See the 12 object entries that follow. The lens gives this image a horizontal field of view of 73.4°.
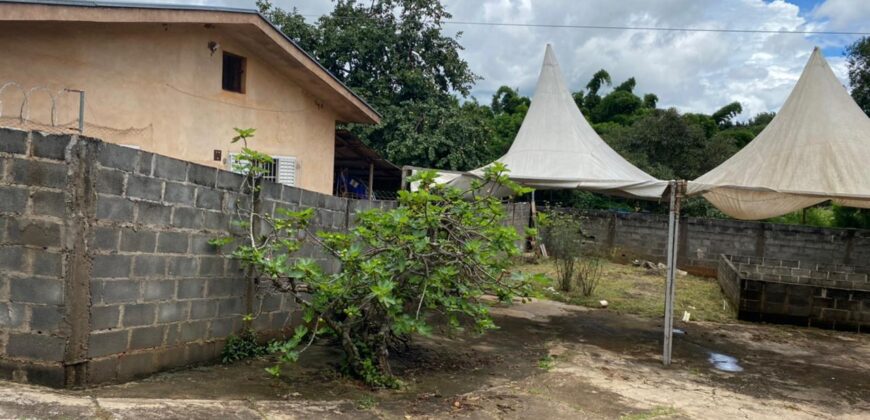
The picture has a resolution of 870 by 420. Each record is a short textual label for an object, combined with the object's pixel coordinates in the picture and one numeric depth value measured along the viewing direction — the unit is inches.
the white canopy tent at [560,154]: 323.9
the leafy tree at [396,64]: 681.6
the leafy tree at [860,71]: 633.0
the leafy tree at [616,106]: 1080.8
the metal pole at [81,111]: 251.4
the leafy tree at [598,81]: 1143.6
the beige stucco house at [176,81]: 262.5
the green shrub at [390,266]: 174.9
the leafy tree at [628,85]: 1143.0
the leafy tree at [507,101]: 1147.3
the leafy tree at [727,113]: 1105.4
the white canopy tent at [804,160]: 287.6
